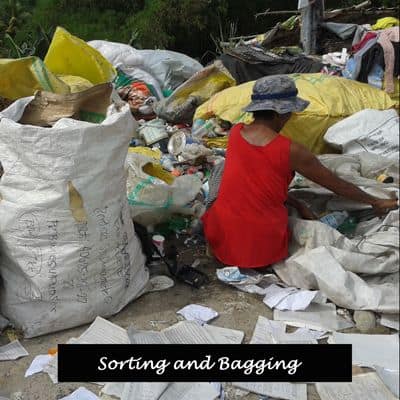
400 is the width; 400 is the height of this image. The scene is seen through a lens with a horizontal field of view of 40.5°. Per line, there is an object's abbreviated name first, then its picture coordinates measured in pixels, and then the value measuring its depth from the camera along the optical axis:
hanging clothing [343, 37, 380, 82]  3.16
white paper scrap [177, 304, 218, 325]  1.98
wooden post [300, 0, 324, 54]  3.63
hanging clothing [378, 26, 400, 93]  2.54
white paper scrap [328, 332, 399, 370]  1.38
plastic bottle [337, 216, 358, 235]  2.20
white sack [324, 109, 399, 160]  1.81
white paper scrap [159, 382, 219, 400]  1.58
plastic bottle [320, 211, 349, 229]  2.25
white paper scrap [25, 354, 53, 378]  1.75
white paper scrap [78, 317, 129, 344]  1.83
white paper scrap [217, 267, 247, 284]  2.17
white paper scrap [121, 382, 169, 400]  1.56
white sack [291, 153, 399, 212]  2.09
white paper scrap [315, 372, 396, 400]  1.47
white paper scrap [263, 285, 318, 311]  1.95
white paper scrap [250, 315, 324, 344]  1.79
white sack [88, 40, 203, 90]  4.50
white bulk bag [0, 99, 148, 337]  1.76
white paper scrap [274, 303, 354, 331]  1.87
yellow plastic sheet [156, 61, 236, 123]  3.81
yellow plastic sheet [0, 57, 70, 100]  2.24
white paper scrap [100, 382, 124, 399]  1.61
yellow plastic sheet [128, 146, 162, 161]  3.13
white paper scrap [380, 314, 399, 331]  1.27
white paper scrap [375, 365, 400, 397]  1.17
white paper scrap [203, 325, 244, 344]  1.84
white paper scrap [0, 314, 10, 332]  1.94
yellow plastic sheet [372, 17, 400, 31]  2.95
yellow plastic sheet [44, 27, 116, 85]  2.62
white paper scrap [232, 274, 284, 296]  2.13
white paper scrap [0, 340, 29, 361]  1.82
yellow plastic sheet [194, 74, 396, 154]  2.93
